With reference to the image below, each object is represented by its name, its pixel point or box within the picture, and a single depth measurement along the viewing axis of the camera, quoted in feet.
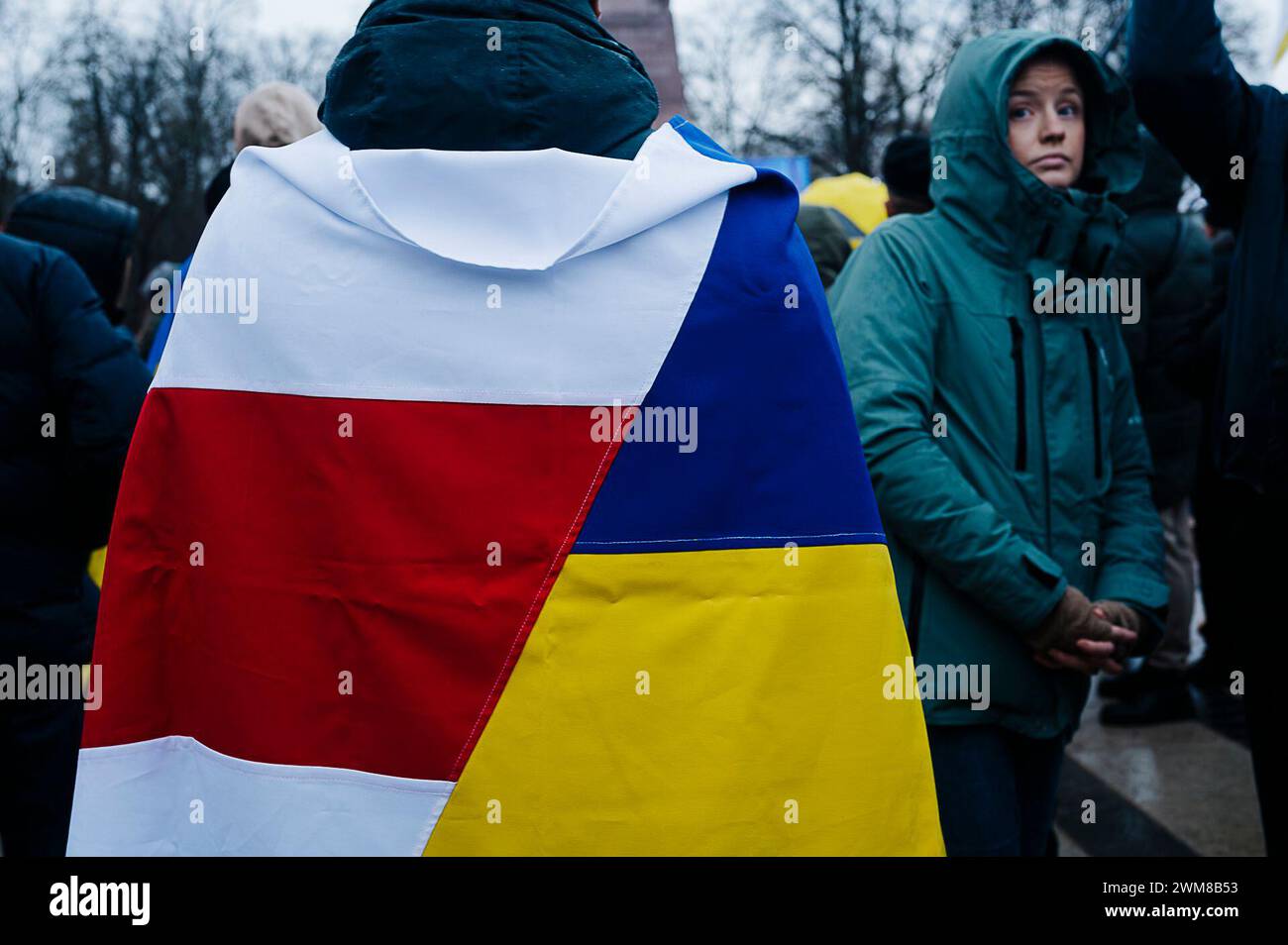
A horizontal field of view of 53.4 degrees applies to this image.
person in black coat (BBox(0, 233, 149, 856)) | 9.66
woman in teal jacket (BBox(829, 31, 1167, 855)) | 8.30
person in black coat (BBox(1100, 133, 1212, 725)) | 16.29
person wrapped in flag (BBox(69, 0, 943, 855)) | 5.29
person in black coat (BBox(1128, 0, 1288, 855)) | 8.36
